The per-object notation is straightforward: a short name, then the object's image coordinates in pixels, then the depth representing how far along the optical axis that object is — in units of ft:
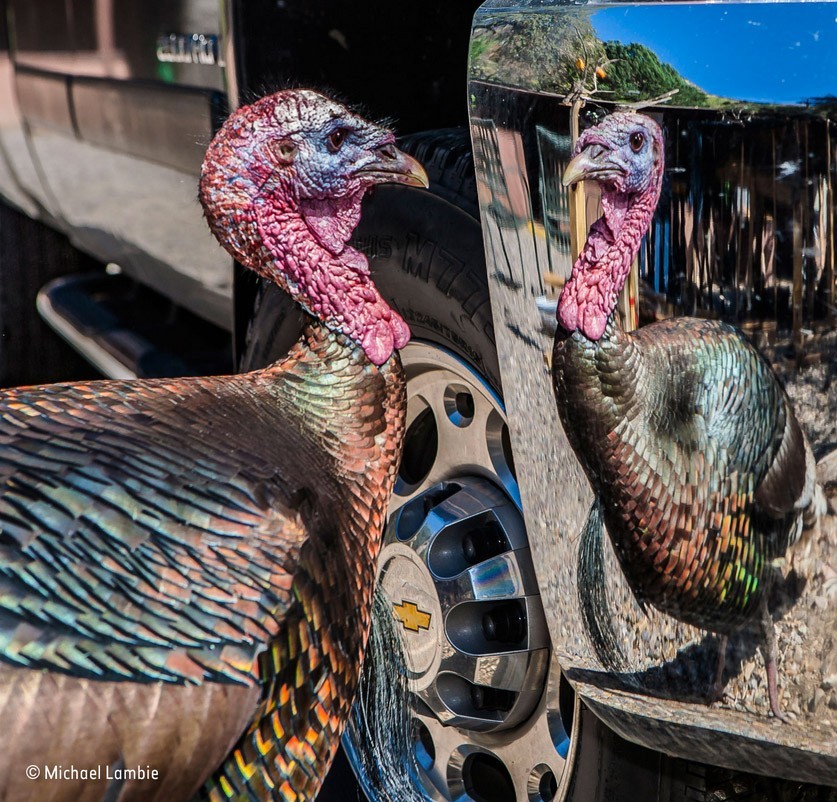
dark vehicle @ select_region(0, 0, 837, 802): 4.89
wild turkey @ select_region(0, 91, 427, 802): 5.04
